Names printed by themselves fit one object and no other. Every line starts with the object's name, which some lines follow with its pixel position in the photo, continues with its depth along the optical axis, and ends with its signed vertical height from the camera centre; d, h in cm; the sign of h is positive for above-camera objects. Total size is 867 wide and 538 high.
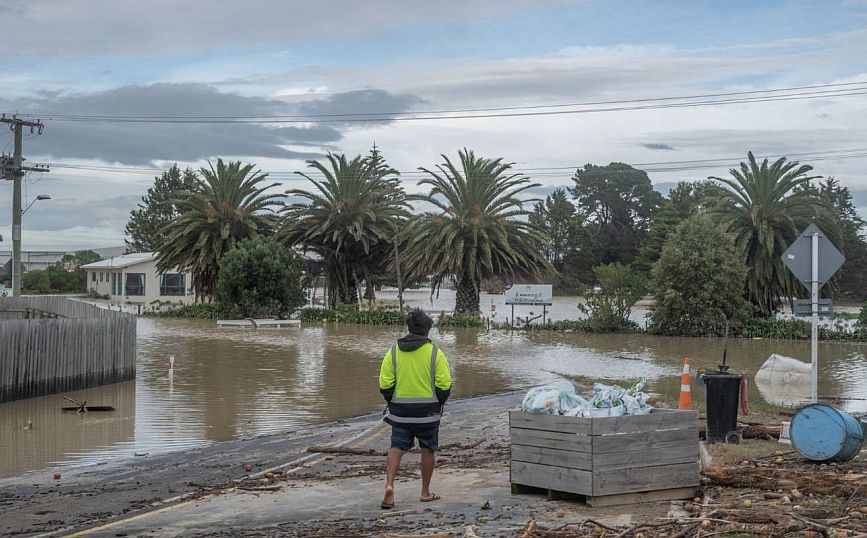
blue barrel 980 -141
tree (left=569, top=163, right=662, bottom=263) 9494 +870
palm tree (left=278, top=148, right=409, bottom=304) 5388 +375
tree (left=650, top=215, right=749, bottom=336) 4125 +36
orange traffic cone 1383 -147
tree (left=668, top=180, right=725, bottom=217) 8443 +840
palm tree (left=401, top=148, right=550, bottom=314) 4847 +268
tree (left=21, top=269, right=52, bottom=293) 8594 -8
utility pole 3697 +396
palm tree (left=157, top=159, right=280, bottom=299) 5584 +364
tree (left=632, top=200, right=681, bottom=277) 7212 +377
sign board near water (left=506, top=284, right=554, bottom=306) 4672 -31
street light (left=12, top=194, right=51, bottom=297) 3691 +48
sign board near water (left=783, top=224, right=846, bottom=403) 1385 +42
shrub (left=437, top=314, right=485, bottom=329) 4709 -163
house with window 6950 -4
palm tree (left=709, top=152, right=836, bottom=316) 4353 +327
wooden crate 866 -148
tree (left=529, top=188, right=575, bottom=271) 8819 +513
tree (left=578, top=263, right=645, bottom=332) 4419 -50
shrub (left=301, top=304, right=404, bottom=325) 4928 -152
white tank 2228 -197
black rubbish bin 1195 -139
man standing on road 907 -91
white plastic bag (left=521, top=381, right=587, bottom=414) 909 -103
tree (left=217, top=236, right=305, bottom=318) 4975 +11
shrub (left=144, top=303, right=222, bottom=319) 5294 -155
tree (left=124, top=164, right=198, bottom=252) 8956 +662
